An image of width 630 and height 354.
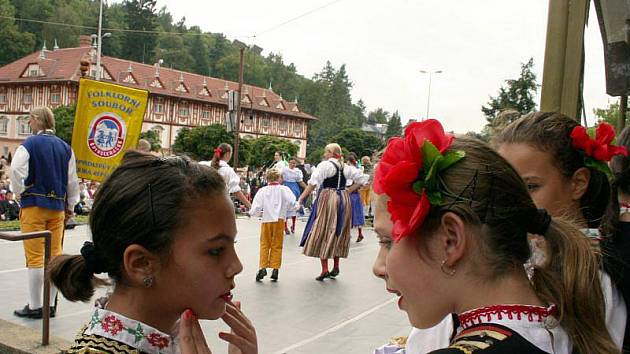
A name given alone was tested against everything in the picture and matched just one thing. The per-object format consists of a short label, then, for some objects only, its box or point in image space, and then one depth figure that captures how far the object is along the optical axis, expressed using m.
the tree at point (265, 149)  43.41
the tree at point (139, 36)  76.19
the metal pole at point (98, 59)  41.16
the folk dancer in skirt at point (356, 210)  13.43
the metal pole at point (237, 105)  24.59
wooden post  3.12
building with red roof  52.62
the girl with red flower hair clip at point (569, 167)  1.98
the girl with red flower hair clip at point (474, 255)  1.14
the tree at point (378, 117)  119.06
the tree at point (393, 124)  90.86
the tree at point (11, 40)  65.69
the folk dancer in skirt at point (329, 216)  8.37
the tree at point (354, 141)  71.31
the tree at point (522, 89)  25.26
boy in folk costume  8.00
